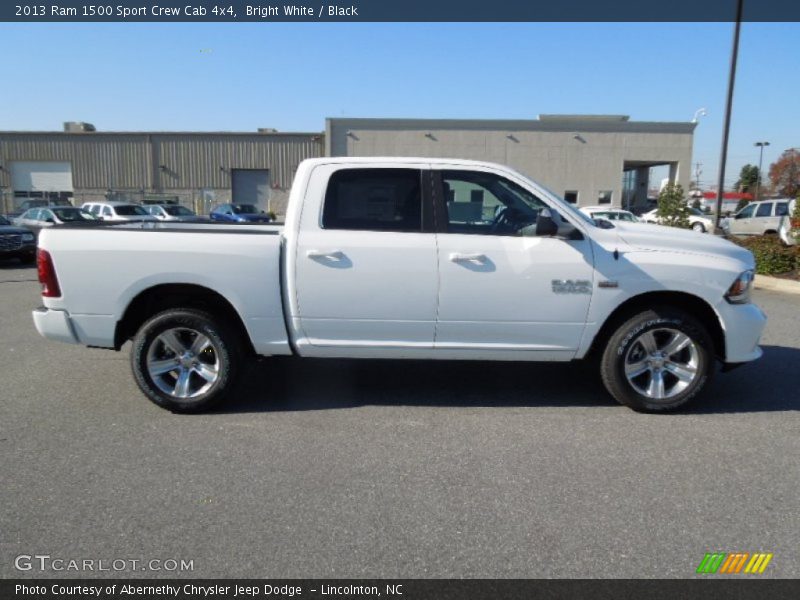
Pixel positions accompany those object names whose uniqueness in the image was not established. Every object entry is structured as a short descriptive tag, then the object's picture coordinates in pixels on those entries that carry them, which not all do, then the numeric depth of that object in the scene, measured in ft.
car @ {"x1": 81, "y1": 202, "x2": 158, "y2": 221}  76.23
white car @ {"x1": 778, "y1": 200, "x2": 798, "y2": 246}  48.06
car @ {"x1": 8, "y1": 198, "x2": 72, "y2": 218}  88.33
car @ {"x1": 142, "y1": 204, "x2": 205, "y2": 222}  86.84
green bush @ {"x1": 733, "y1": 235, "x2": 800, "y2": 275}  41.01
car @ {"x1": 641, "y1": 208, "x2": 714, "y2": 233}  81.75
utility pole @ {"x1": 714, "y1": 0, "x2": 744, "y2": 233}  46.03
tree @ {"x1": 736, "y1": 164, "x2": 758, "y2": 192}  312.91
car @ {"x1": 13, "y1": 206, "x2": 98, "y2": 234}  59.52
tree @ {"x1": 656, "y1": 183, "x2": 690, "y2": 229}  55.52
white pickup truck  13.55
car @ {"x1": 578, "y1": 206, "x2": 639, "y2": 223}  68.95
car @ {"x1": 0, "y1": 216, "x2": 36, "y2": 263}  48.55
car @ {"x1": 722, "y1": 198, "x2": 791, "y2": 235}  63.72
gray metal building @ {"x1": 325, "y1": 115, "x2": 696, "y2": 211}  123.54
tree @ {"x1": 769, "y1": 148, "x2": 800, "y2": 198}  251.39
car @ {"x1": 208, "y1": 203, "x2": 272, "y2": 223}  98.61
